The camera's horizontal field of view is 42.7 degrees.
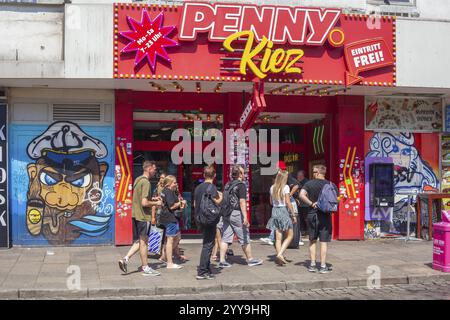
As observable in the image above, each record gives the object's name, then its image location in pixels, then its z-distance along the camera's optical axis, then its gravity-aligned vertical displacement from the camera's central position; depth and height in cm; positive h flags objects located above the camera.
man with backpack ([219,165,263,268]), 1037 -95
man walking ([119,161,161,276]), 960 -83
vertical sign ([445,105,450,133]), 1478 +118
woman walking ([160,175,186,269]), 1007 -78
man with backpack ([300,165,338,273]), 995 -80
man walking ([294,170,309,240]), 1429 -107
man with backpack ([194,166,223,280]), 939 -84
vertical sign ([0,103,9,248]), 1275 -37
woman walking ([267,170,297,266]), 1096 -89
